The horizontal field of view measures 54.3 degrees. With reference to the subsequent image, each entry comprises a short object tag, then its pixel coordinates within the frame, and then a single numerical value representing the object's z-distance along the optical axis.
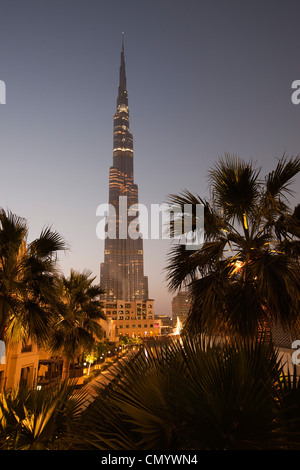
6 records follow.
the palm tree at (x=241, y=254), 5.09
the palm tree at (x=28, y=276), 7.60
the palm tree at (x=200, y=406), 2.15
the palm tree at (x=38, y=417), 3.49
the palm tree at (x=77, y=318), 16.44
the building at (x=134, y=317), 154.75
